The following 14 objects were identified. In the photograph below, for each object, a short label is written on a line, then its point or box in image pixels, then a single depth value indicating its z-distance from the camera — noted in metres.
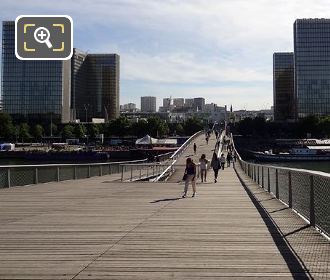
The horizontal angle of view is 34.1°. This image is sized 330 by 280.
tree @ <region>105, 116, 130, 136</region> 172.10
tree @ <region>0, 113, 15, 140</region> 150.88
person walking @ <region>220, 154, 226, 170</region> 44.35
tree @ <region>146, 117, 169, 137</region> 175.39
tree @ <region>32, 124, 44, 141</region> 163.15
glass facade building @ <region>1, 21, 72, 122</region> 180.12
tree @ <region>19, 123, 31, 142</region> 157.75
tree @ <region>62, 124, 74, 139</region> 166.88
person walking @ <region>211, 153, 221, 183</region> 27.19
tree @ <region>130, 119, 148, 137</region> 177.38
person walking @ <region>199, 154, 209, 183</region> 25.73
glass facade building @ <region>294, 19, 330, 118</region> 191.62
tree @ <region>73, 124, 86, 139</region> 168.75
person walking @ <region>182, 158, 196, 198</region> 17.50
